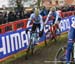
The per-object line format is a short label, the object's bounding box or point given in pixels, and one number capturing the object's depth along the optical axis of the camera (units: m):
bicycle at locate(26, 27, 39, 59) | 12.95
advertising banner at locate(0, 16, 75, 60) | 11.69
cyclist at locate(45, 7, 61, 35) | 17.54
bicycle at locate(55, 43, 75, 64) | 9.48
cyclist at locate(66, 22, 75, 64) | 9.21
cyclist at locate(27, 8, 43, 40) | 13.09
